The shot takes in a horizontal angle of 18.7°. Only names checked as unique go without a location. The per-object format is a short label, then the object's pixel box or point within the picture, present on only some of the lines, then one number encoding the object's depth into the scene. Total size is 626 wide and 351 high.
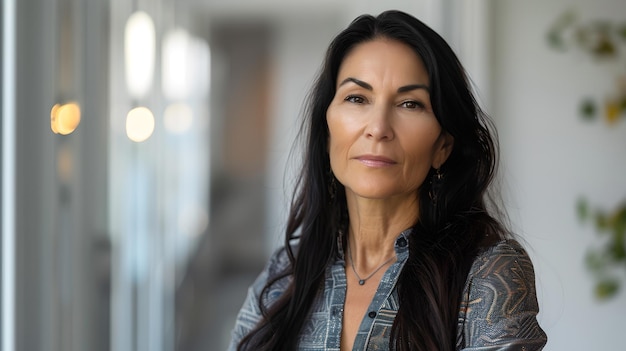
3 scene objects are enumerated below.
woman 2.03
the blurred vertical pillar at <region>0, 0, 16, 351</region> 2.18
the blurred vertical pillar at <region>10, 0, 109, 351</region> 2.21
